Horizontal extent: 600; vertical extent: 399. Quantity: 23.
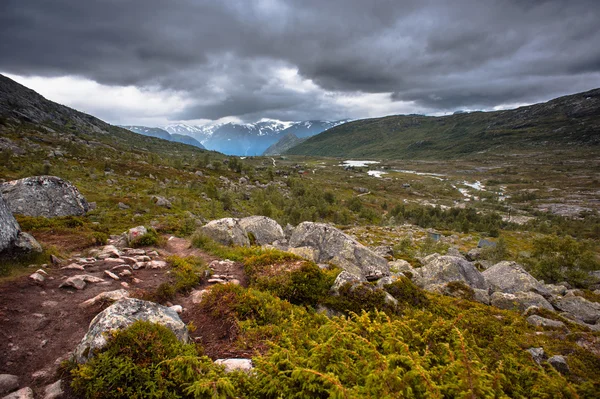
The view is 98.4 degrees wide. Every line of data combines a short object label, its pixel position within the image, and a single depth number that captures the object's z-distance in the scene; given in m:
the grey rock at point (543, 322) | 10.40
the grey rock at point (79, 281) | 8.88
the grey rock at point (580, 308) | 14.35
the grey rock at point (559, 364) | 6.68
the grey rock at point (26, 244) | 9.97
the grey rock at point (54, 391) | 4.75
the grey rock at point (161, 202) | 32.73
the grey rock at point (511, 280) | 17.77
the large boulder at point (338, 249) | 17.03
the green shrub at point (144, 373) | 4.54
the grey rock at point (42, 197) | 18.83
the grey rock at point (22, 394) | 4.66
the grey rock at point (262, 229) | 22.61
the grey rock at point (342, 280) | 10.35
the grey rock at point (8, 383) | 4.87
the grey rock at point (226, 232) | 18.16
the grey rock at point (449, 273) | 17.67
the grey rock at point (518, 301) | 13.64
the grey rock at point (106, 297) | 7.86
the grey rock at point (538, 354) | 7.11
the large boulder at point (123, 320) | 5.37
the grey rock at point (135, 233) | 14.85
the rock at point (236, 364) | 5.56
